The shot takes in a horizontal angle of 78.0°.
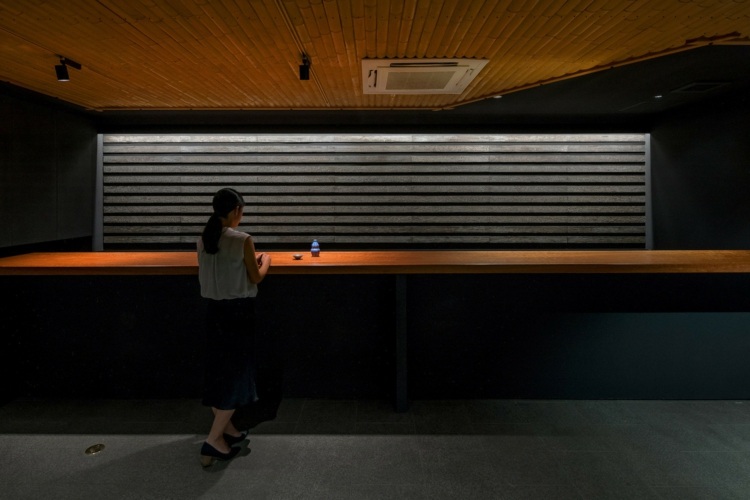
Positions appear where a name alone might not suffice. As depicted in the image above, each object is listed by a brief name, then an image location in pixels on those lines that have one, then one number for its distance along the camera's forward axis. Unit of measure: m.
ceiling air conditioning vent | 3.54
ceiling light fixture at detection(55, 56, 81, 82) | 3.52
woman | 2.59
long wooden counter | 3.04
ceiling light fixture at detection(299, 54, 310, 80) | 3.47
